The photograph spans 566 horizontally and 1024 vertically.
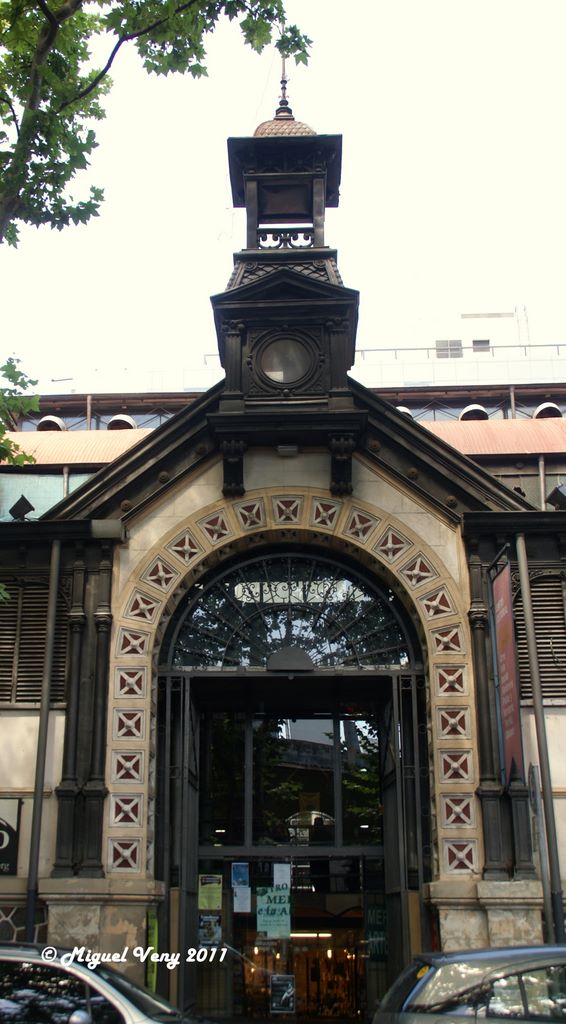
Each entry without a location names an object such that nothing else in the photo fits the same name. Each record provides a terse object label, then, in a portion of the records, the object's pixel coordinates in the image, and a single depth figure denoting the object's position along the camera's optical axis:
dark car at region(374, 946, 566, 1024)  9.11
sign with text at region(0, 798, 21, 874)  17.47
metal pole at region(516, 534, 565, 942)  16.00
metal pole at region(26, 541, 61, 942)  16.70
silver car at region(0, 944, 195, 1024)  8.30
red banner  16.52
